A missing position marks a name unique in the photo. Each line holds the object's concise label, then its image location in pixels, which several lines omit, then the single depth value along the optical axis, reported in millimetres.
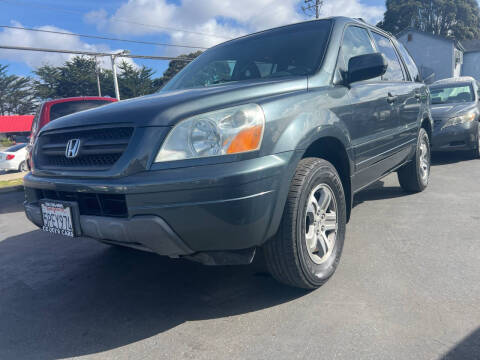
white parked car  15344
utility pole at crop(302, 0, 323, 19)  31903
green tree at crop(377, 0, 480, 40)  50250
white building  38359
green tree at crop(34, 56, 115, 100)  49219
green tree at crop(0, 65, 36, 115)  58438
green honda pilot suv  1996
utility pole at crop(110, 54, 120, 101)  27047
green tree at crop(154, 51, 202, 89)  48438
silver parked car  6977
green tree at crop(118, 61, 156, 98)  45656
